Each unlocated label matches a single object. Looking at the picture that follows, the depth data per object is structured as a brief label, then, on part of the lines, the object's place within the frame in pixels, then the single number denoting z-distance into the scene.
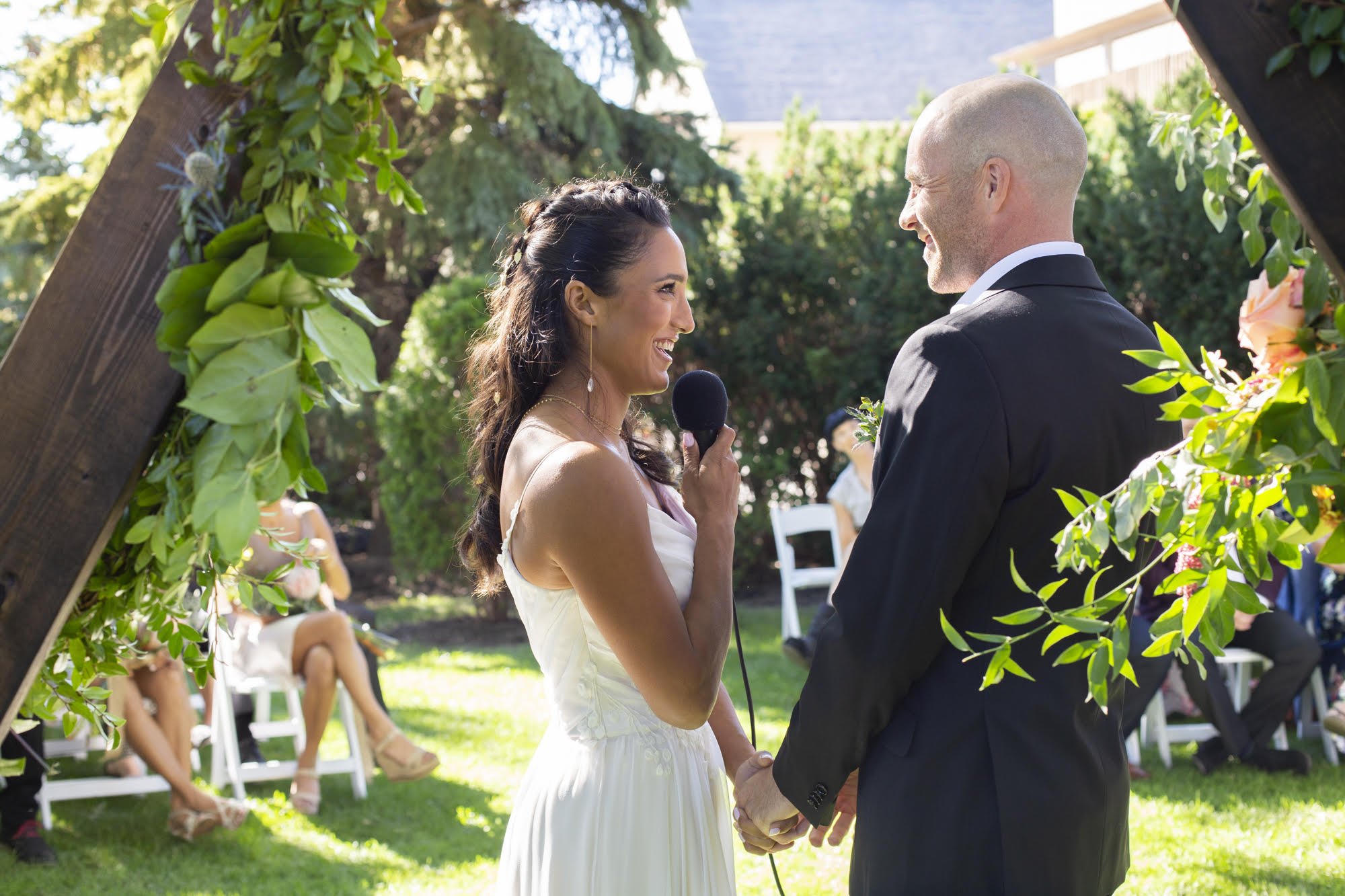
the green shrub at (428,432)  12.00
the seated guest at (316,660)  6.52
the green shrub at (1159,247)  10.73
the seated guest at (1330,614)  6.94
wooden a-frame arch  1.58
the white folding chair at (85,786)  5.82
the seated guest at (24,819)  5.56
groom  2.07
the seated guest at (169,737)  5.88
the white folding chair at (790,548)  9.52
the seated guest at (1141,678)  6.06
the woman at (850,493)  8.84
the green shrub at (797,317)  13.11
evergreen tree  13.70
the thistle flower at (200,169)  1.56
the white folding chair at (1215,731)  6.73
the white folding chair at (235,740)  6.43
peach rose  2.00
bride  2.29
